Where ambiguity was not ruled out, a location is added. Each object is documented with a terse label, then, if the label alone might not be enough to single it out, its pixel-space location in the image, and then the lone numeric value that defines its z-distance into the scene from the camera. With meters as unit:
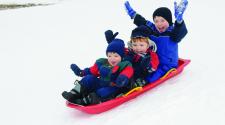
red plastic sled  4.53
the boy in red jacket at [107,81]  4.59
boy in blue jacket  4.94
